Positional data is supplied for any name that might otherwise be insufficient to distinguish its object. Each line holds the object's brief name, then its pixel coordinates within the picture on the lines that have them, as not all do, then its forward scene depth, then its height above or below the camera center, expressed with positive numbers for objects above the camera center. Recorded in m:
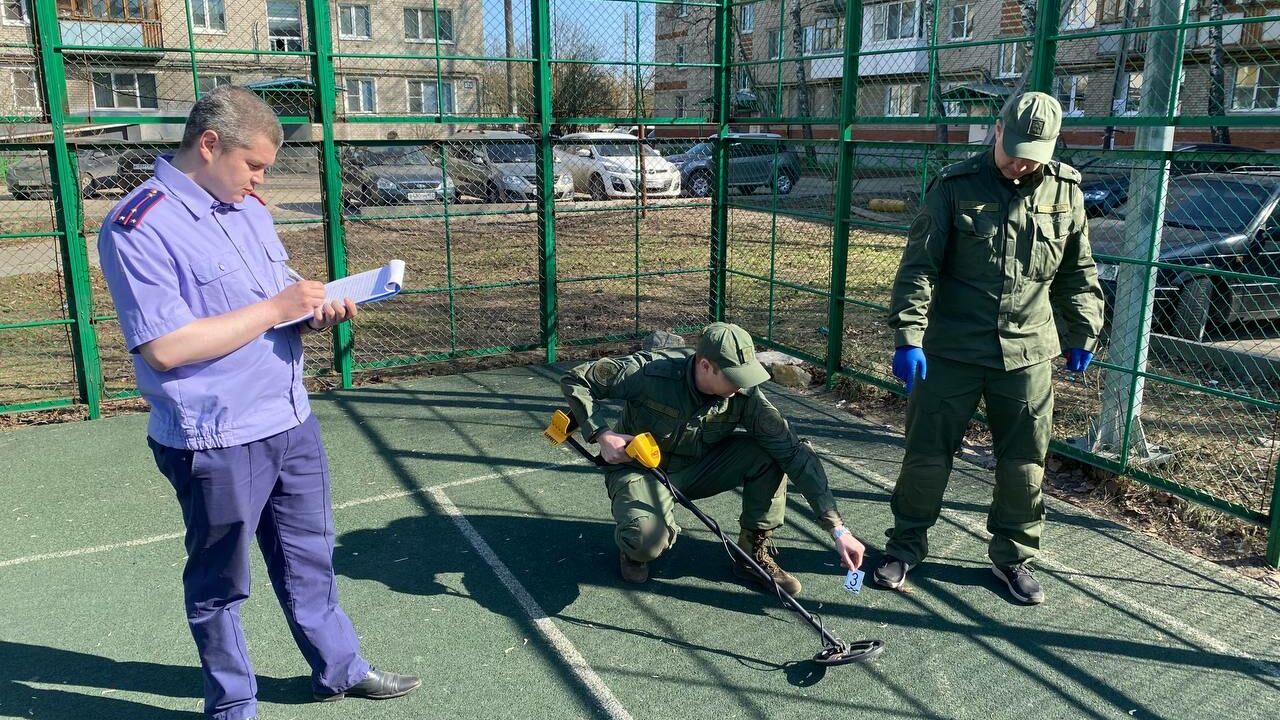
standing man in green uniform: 3.51 -0.64
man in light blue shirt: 2.27 -0.51
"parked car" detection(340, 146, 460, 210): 7.07 -0.13
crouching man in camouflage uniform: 3.51 -1.16
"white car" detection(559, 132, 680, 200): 7.15 -0.13
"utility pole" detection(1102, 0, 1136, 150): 5.87 +0.51
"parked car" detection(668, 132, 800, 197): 7.17 -0.07
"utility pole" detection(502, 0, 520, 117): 7.09 +0.72
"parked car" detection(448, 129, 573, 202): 7.82 -0.13
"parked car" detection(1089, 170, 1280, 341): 6.99 -0.75
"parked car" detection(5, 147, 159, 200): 5.94 -0.10
